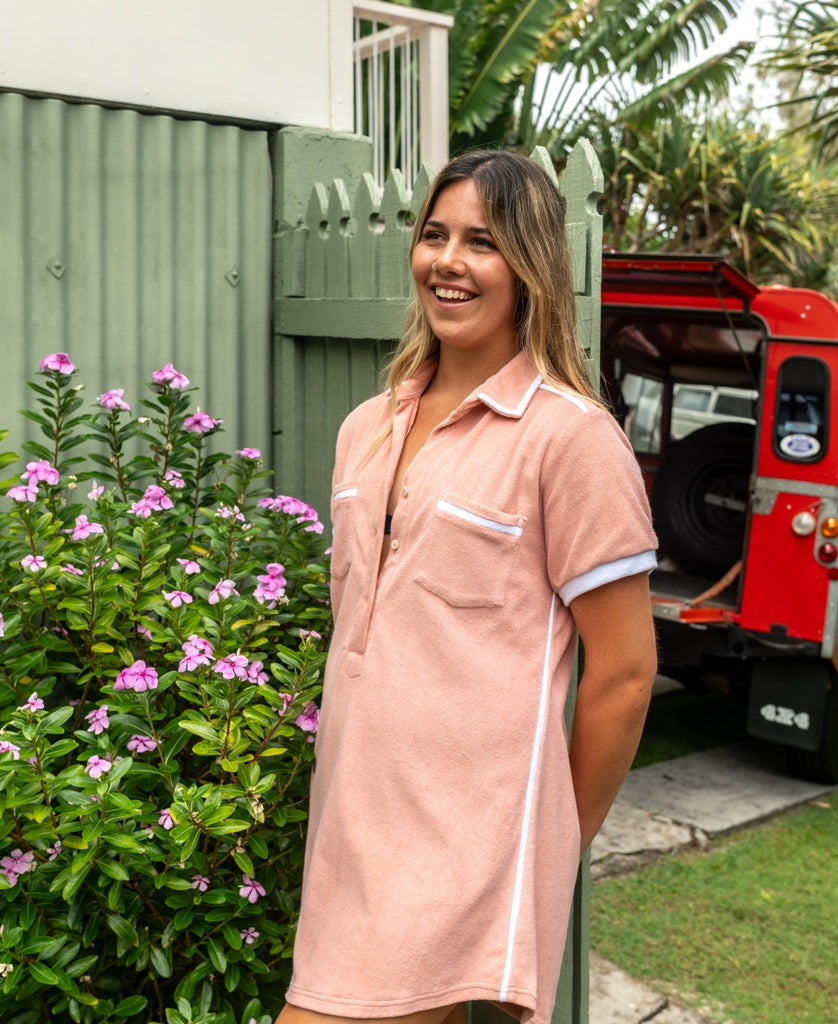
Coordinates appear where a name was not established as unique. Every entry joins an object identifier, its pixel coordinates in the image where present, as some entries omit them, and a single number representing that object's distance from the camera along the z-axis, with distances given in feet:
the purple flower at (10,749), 8.07
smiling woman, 6.69
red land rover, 21.18
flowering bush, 8.22
